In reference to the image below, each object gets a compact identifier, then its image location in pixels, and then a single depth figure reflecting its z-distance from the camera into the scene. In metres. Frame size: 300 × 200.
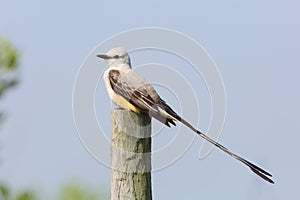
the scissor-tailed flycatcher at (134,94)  8.40
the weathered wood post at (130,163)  7.17
